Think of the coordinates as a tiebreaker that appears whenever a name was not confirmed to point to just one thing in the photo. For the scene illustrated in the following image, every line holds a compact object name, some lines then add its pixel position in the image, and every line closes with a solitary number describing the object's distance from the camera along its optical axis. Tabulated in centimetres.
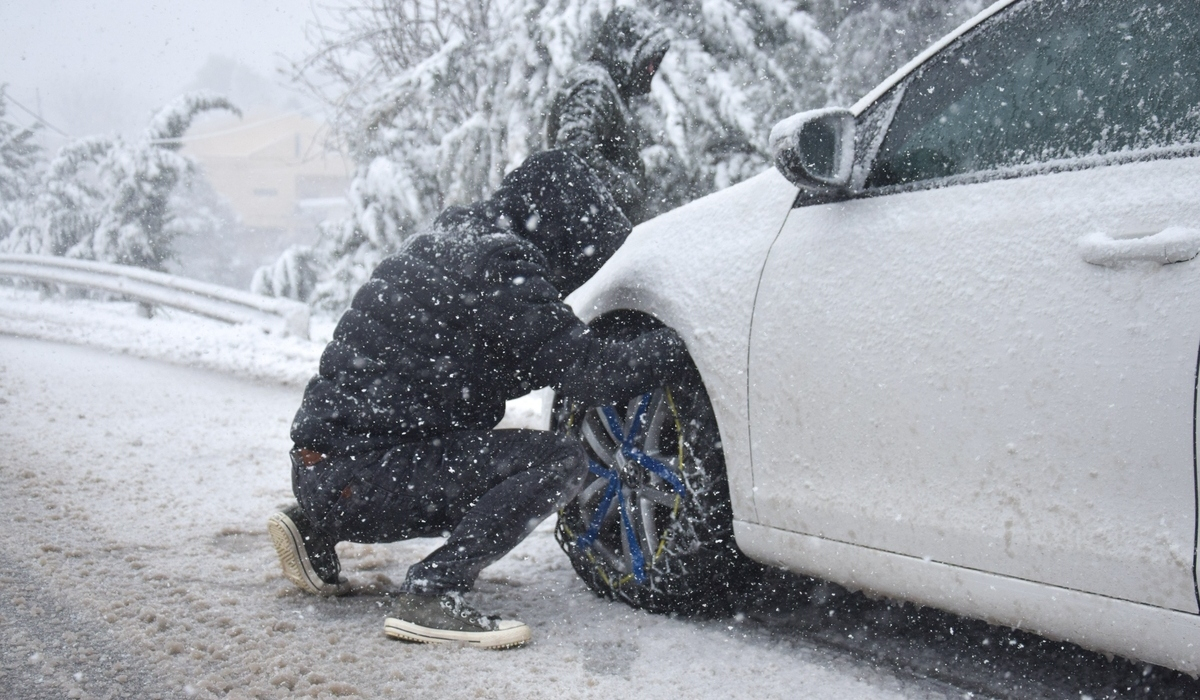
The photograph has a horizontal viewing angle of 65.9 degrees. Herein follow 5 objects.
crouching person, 244
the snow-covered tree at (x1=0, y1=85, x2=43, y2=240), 2234
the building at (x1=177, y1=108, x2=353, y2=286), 4928
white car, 157
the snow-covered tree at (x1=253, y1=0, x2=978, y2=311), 721
